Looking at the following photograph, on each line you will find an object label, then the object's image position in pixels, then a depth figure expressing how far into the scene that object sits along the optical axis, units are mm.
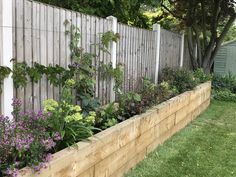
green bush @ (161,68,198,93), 4911
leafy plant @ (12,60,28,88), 2175
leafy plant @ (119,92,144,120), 3114
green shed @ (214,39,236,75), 9555
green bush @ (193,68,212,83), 6051
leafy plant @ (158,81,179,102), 3935
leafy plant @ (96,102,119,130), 2717
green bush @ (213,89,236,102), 7110
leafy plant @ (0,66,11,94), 2068
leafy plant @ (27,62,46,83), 2287
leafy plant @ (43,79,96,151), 2136
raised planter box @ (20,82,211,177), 1948
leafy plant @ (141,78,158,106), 3449
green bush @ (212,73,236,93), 7882
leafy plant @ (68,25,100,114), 2855
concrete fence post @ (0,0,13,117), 2083
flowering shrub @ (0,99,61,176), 1671
